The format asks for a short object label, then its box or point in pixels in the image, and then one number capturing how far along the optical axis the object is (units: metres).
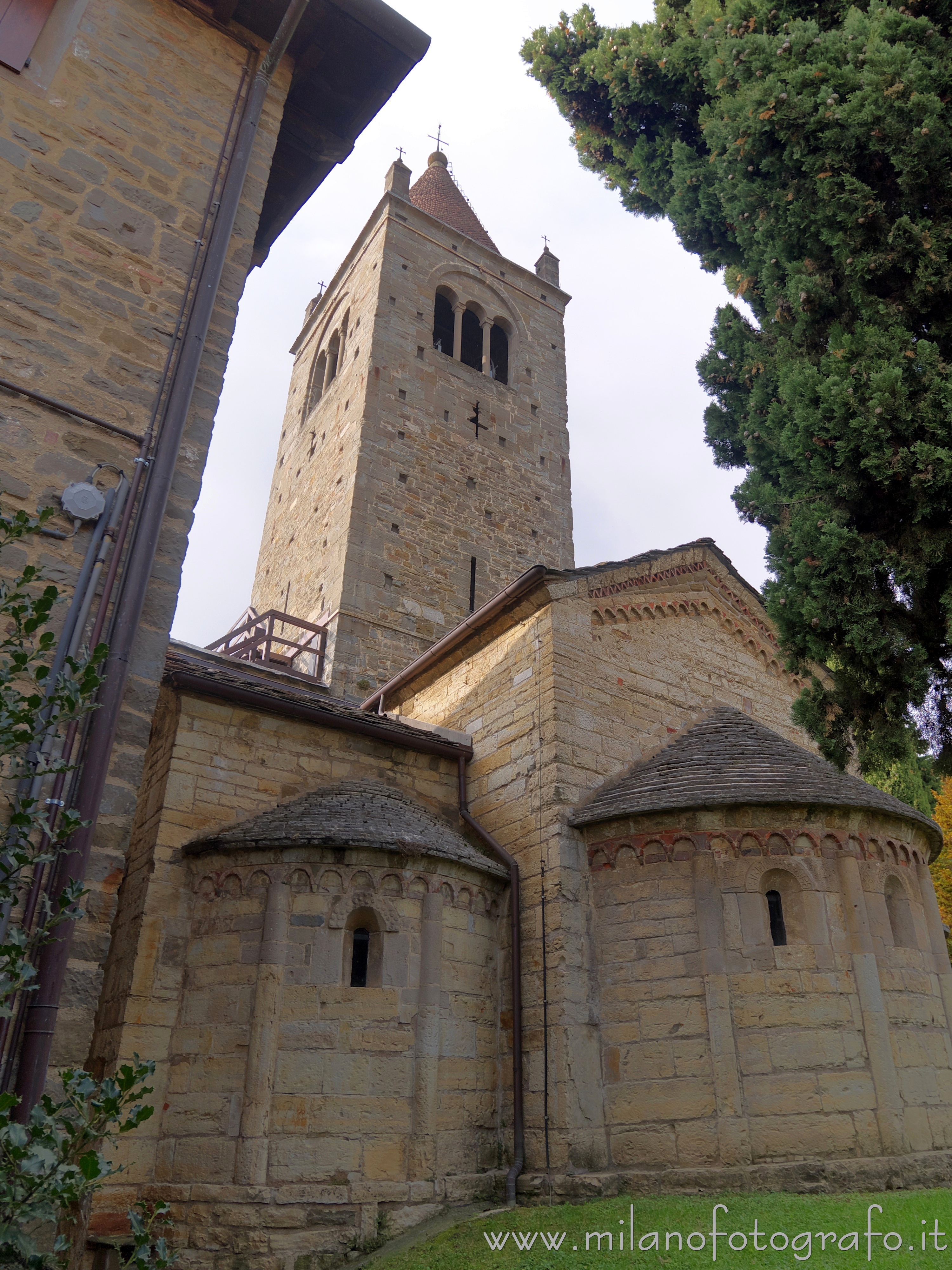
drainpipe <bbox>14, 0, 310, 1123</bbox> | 3.97
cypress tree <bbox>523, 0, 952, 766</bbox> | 6.28
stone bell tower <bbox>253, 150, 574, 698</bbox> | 17.78
